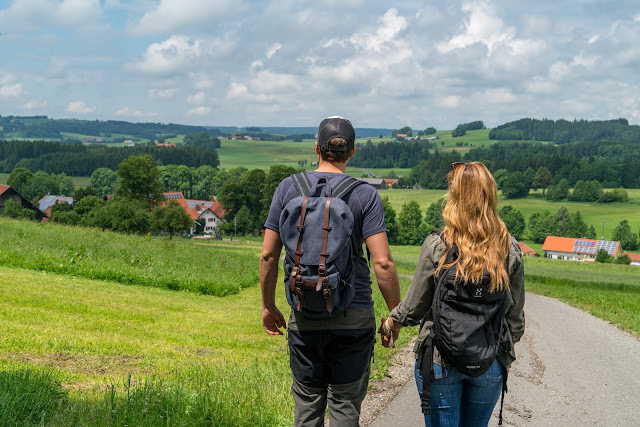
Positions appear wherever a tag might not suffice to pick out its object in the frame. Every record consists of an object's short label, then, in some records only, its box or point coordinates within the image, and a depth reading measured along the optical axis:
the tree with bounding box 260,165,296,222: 88.69
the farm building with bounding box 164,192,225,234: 130.50
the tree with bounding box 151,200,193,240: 69.69
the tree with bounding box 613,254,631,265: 86.78
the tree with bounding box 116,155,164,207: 70.75
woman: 3.46
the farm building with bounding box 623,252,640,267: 104.12
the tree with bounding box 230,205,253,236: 95.54
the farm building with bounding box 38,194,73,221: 120.31
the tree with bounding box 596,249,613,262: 90.12
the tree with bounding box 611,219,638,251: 110.75
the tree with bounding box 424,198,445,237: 113.75
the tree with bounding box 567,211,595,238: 119.93
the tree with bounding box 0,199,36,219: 69.82
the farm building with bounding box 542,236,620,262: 110.00
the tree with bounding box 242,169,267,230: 96.44
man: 3.71
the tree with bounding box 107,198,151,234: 64.88
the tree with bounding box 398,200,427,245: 107.56
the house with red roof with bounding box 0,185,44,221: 71.22
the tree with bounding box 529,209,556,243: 119.88
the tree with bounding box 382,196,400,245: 102.62
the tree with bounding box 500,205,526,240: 117.56
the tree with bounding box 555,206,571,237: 120.81
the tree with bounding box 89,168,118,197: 150.50
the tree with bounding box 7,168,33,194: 130.62
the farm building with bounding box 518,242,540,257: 104.97
